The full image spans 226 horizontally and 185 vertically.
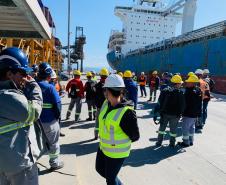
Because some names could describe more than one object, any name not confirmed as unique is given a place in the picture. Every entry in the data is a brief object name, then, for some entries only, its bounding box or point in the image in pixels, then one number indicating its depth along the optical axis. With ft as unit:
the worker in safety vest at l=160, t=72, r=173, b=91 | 38.73
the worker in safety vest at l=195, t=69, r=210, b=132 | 27.86
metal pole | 91.35
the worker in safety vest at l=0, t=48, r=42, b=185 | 7.40
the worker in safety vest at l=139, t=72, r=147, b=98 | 56.27
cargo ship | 96.17
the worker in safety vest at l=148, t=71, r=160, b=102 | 51.68
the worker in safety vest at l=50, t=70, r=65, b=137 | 22.44
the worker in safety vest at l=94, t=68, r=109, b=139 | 23.60
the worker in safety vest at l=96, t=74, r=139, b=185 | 10.42
